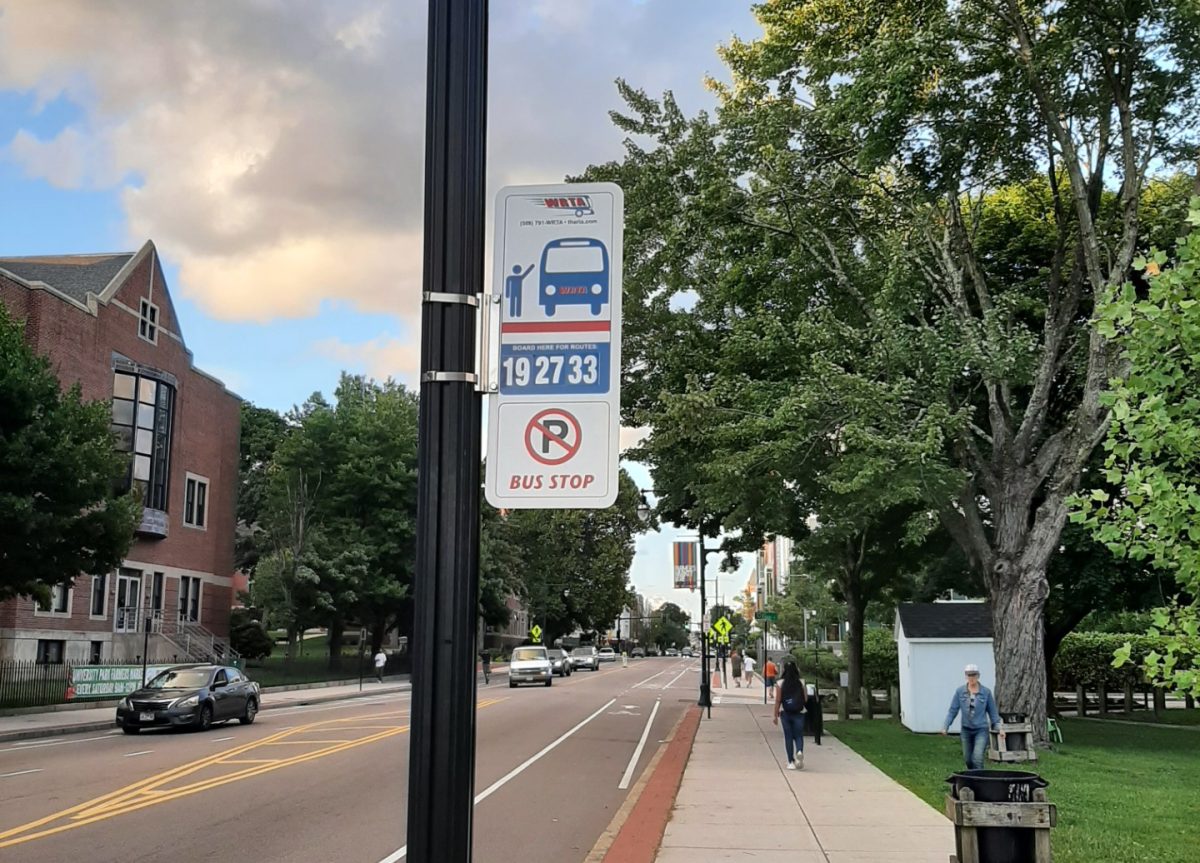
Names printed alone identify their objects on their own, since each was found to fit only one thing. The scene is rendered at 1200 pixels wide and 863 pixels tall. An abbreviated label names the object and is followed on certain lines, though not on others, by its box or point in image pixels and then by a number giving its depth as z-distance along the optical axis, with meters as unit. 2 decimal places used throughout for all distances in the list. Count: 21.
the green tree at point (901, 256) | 17.02
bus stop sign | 2.92
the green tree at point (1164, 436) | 6.77
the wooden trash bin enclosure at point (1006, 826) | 6.11
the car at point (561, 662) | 59.81
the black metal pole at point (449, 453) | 2.72
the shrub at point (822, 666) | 41.12
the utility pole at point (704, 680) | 29.68
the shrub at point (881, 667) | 33.88
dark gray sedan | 21.36
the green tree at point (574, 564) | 79.19
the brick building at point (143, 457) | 34.31
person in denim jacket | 13.21
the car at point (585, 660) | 70.38
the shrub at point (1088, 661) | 33.03
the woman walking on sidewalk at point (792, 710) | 15.41
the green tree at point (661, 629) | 182.50
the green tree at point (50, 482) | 23.28
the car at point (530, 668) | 44.56
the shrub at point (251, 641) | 48.94
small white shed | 22.31
